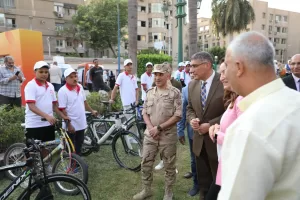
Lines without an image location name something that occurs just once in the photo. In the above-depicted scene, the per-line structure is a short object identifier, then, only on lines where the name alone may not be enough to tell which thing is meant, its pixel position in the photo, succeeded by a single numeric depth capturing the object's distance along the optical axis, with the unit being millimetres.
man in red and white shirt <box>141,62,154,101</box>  7582
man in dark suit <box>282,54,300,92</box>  4207
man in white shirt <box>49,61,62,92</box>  11039
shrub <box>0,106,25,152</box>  4801
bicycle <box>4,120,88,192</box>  3830
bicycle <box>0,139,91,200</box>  2719
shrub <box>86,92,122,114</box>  7537
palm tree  31266
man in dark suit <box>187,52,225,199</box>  2986
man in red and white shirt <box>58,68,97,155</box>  4055
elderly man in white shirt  883
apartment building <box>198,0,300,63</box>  58281
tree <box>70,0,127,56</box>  39312
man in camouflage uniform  3467
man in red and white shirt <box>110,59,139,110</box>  6281
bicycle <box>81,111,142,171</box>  4723
